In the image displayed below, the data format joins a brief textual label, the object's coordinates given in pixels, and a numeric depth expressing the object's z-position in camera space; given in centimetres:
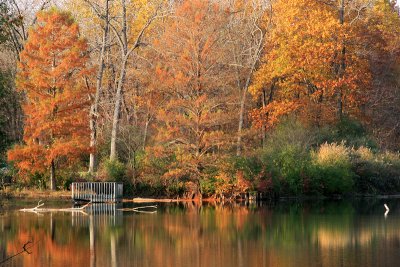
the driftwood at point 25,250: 2070
